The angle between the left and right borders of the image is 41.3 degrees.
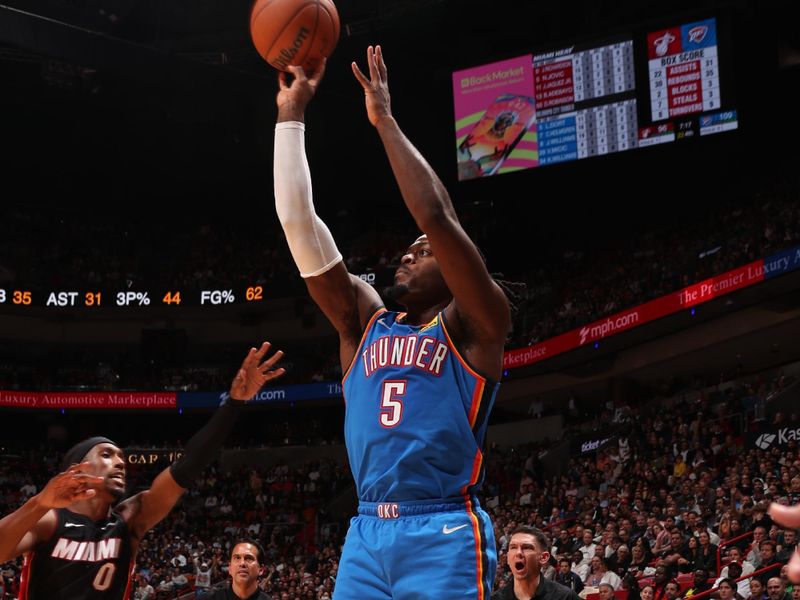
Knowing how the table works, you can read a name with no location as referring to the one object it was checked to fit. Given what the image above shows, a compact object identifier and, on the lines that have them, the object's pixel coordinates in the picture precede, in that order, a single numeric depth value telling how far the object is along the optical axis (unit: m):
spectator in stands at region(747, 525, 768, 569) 11.19
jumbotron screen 19.72
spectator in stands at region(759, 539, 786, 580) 10.81
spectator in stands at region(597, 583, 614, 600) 10.08
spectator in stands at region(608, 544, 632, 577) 12.87
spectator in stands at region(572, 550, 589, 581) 13.56
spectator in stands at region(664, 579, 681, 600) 11.48
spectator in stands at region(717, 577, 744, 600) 9.98
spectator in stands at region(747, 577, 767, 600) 9.75
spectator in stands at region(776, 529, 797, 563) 10.74
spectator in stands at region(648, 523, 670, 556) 12.95
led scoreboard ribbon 28.12
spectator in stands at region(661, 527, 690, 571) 12.02
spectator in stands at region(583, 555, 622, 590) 12.58
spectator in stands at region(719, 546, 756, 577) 11.23
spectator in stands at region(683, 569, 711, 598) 11.25
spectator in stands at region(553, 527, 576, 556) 15.12
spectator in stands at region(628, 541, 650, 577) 12.71
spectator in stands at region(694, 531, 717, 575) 11.84
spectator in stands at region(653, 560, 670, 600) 11.66
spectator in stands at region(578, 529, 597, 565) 13.97
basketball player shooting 3.12
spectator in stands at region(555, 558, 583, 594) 11.09
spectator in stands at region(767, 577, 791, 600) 9.42
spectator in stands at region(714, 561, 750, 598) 10.52
